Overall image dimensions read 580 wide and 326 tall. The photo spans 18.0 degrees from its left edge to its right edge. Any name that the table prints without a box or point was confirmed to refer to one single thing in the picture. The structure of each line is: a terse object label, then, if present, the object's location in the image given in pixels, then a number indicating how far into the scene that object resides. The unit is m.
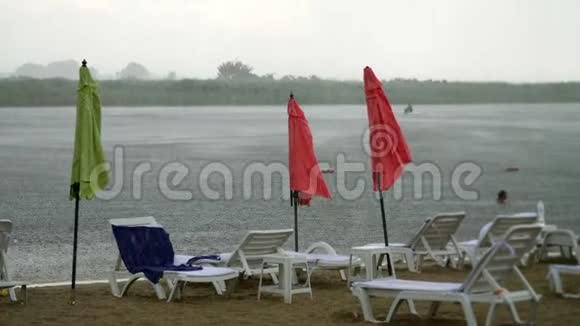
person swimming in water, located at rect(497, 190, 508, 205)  30.09
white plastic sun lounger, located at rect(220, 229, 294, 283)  12.30
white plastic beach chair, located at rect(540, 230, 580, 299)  11.46
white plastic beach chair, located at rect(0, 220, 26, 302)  11.22
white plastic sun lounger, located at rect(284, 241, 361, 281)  13.16
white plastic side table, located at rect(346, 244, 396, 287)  13.12
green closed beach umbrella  11.82
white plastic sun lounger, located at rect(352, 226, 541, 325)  8.80
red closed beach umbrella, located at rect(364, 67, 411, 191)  12.91
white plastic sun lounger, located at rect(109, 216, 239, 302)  11.54
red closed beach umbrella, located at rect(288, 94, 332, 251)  13.98
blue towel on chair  12.18
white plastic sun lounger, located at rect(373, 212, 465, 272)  14.49
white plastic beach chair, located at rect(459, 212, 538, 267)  10.73
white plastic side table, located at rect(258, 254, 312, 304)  11.85
